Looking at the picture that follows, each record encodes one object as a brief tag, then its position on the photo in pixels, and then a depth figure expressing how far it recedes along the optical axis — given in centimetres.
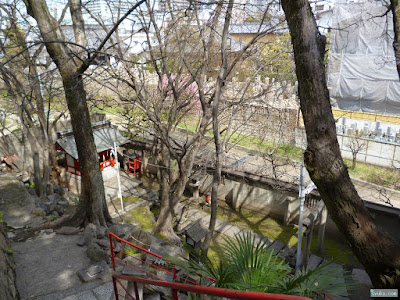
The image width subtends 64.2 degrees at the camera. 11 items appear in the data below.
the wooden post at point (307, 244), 1060
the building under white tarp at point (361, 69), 2008
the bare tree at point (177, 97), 884
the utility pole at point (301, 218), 934
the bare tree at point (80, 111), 752
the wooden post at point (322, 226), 1228
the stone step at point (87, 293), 541
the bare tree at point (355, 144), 1593
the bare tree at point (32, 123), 1171
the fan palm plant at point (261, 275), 335
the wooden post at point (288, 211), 1468
